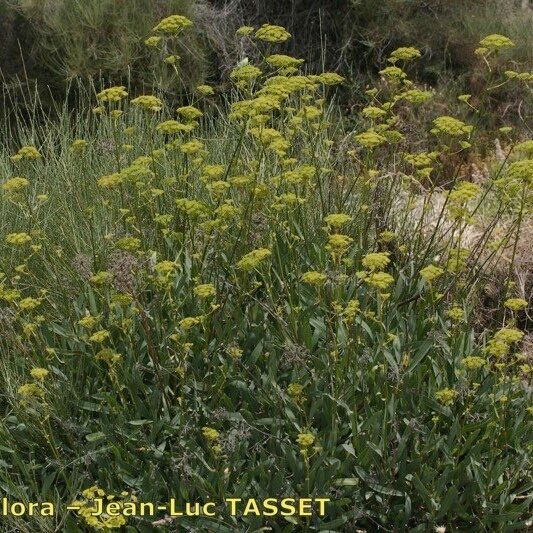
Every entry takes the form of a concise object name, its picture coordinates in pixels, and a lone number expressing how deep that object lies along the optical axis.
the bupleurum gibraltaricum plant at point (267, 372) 3.18
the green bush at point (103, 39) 7.34
